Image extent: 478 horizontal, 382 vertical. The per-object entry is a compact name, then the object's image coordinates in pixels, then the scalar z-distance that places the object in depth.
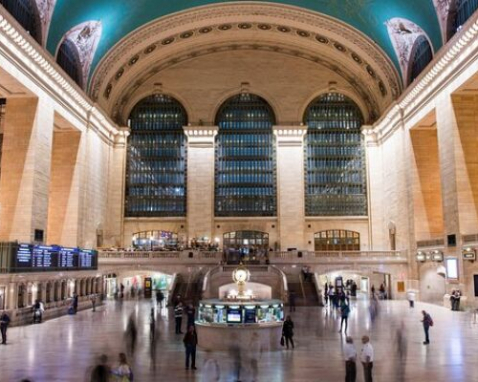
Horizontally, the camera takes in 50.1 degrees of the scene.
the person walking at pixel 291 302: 22.48
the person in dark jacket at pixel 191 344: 10.86
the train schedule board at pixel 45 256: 20.00
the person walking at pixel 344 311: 15.66
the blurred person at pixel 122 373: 7.02
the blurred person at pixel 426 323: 13.46
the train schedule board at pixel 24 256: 18.52
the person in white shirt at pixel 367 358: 8.59
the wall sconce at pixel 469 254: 21.80
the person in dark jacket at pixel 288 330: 12.98
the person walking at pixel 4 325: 14.15
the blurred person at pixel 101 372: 7.27
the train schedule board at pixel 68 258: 22.58
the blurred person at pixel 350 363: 8.56
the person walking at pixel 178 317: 15.88
